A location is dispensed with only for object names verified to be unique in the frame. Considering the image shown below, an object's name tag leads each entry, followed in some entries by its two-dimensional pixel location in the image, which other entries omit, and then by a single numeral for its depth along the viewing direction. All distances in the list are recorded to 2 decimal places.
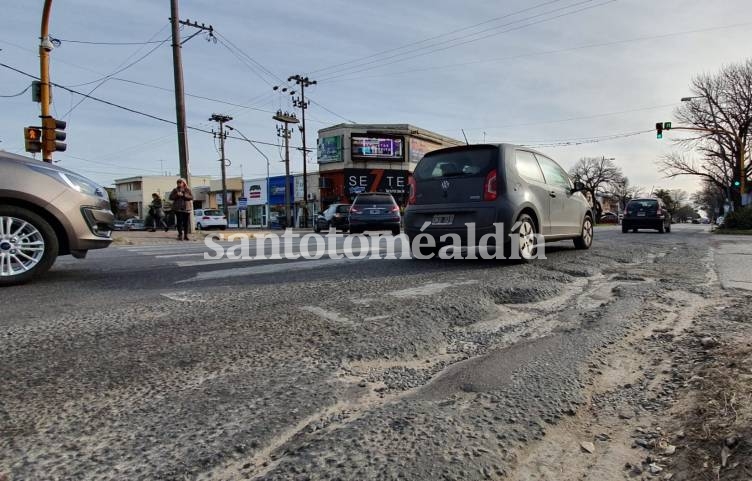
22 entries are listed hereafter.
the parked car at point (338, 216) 22.25
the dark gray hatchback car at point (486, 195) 5.84
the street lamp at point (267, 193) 51.22
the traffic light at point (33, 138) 10.78
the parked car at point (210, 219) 35.91
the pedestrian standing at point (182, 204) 12.68
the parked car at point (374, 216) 14.66
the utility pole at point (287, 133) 41.53
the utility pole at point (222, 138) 46.82
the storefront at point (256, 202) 51.94
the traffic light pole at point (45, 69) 10.96
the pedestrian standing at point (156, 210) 29.01
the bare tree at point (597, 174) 76.94
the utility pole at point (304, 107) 41.03
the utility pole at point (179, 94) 17.25
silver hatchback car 4.37
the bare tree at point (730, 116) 31.14
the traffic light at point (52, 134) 10.93
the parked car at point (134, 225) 48.28
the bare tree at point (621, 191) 84.56
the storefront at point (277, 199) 48.06
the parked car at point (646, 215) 19.31
